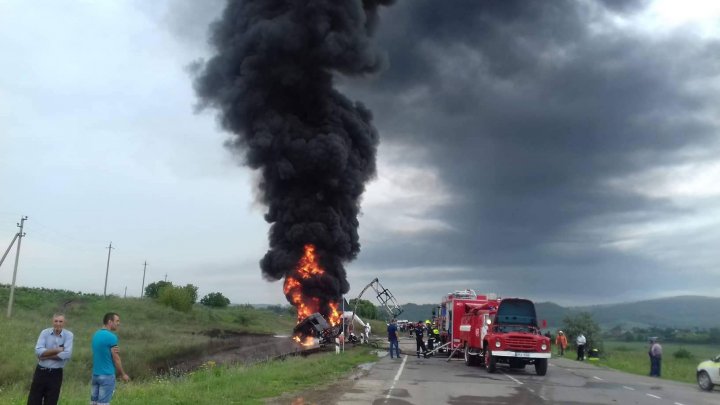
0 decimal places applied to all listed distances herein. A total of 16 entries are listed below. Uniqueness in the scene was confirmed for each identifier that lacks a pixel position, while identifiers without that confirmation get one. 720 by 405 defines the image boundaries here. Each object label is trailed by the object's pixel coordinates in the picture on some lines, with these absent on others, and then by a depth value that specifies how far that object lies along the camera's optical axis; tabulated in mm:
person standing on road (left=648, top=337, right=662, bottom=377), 23391
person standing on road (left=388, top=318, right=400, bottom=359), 26469
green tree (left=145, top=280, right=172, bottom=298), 99388
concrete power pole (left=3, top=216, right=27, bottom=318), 37206
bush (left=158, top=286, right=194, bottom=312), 61416
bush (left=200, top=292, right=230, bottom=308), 97581
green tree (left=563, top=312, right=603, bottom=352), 49125
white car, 18062
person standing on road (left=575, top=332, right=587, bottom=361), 30109
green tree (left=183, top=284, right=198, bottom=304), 68338
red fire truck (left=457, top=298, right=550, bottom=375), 20672
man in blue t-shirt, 7875
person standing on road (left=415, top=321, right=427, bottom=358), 27798
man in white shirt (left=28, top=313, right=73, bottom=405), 8172
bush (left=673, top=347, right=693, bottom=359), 47991
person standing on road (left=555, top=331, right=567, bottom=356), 33788
